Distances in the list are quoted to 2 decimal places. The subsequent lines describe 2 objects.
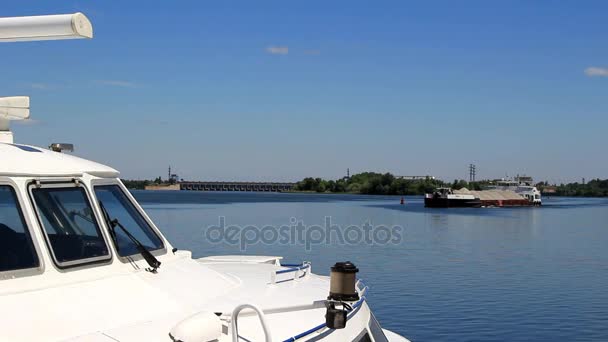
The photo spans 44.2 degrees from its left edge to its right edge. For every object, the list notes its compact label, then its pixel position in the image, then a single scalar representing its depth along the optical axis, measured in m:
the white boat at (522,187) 173.49
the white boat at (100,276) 5.89
